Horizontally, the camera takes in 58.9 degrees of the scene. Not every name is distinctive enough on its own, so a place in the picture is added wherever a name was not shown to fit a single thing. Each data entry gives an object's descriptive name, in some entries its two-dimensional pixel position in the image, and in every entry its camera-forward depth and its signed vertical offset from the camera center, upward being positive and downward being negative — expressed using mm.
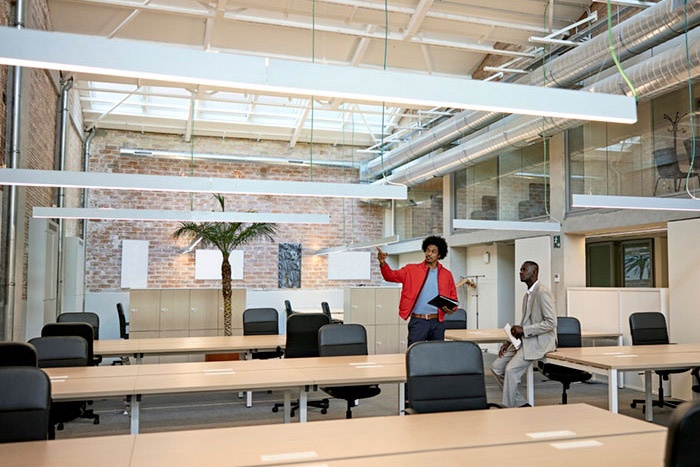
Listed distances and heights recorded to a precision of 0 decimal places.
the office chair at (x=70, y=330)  6277 -657
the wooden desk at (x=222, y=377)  4043 -794
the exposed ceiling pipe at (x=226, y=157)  13594 +2493
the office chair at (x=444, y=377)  3631 -653
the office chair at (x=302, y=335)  6348 -702
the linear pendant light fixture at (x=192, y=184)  5566 +819
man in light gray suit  5602 -580
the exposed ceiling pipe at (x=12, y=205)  6816 +686
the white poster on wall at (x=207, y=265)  13680 +35
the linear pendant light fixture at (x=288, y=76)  2639 +919
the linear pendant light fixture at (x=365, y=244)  8836 +368
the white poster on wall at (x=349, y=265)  14742 +40
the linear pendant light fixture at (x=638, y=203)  6031 +639
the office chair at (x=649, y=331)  6754 -700
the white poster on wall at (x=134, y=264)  13344 +49
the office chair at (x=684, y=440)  1818 -504
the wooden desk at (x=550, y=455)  2504 -789
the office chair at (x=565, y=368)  6469 -1035
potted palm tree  10352 +531
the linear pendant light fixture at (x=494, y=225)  8352 +587
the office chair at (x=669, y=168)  7215 +1196
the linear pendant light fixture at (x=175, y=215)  7422 +673
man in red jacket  5613 -241
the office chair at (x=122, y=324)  10570 -988
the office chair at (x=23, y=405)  2898 -658
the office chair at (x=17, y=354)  4172 -599
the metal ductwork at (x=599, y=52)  5946 +2376
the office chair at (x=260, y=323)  7895 -724
